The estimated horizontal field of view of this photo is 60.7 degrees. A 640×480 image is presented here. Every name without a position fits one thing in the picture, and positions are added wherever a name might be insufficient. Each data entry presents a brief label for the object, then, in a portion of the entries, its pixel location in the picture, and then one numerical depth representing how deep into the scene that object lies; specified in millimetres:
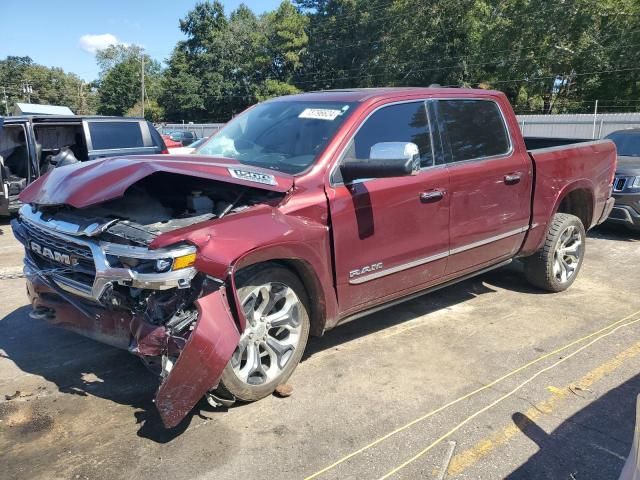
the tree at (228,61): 54781
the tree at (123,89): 75688
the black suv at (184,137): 24723
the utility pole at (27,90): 83594
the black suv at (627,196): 7984
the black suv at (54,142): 9055
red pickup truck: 2889
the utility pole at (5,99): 87606
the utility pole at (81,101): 97125
